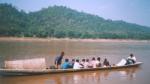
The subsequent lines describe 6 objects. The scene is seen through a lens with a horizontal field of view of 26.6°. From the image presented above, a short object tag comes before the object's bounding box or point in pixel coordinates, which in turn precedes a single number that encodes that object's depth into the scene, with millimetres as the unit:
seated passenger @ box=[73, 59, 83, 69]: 11684
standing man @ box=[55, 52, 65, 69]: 11639
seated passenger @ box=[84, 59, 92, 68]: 12117
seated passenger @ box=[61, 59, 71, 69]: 11562
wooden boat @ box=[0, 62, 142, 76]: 10423
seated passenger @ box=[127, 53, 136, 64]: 13469
